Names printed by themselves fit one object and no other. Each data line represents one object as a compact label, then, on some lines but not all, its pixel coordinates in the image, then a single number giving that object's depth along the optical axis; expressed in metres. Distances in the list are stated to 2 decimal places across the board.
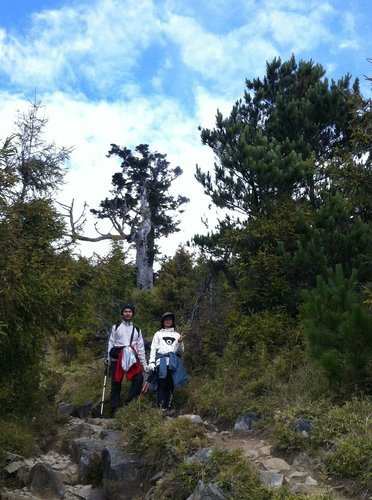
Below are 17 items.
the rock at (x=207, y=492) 4.80
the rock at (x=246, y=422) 7.09
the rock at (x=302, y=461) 5.29
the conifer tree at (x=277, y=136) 11.49
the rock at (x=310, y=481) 4.83
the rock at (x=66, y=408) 11.58
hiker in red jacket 8.65
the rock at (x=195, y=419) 6.95
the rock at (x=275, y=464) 5.33
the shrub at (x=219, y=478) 4.80
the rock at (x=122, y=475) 6.18
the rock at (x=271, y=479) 4.88
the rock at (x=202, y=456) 5.46
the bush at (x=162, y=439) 6.05
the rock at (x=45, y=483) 6.40
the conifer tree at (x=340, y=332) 6.25
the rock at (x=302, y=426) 5.78
